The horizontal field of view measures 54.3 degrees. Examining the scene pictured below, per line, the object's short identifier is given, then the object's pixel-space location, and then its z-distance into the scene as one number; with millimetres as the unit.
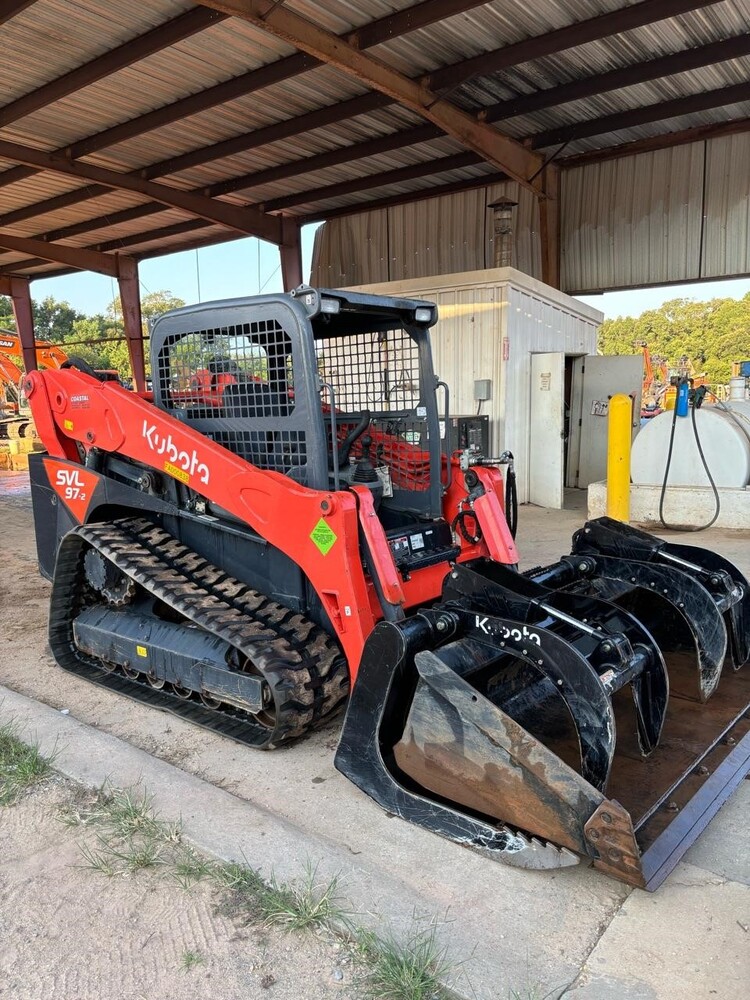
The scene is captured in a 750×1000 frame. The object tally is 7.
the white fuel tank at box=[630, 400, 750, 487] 7910
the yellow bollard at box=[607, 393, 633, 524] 8000
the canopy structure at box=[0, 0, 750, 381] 8312
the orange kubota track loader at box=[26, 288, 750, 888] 2545
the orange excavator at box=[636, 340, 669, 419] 25212
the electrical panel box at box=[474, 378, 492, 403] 9414
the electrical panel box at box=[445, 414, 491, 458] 9211
